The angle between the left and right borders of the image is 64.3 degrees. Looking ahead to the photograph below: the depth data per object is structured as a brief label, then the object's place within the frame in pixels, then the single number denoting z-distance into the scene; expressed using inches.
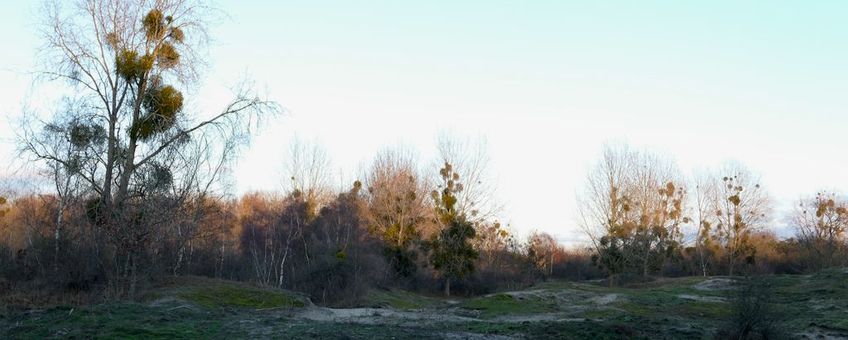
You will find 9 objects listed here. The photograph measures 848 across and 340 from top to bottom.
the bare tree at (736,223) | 2070.1
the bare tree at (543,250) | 2086.6
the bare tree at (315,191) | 1950.1
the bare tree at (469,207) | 1772.9
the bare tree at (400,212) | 1736.0
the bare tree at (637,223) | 1760.6
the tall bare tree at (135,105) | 827.4
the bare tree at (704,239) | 2086.6
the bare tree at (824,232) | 1873.8
